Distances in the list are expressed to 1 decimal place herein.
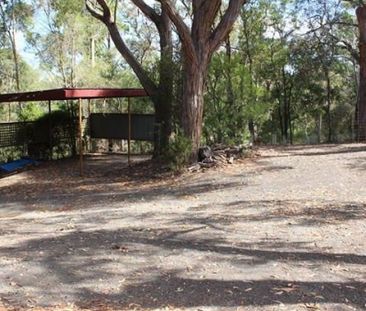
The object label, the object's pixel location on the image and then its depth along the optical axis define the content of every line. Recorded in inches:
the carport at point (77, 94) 520.9
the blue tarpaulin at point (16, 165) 603.7
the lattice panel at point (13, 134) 658.8
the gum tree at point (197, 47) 459.8
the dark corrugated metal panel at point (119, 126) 686.8
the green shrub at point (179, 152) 453.7
